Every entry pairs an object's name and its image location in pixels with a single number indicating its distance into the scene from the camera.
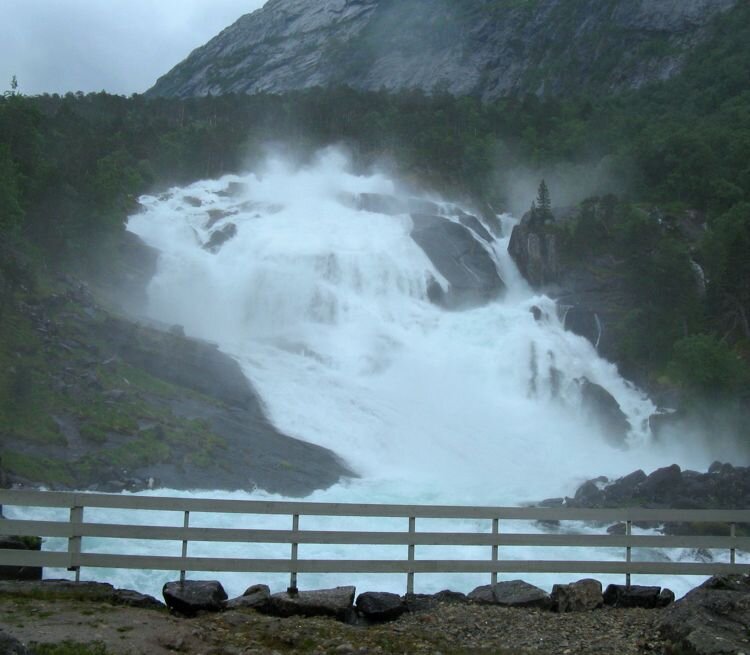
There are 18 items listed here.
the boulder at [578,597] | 11.19
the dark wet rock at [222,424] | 28.20
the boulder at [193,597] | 10.02
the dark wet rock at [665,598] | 11.61
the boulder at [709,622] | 8.74
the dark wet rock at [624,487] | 32.00
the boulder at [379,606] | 10.41
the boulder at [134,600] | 10.05
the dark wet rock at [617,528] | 25.64
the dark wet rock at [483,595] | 11.21
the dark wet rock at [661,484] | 32.34
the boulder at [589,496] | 31.61
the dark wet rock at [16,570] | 10.90
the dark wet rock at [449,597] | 11.21
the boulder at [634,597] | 11.53
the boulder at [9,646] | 6.92
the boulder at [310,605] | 10.19
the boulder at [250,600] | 10.23
